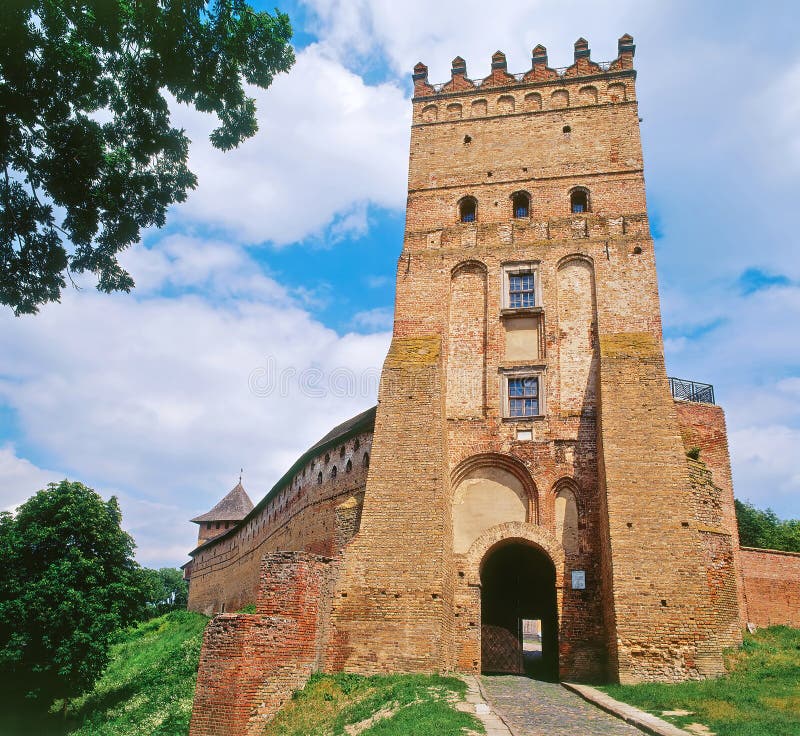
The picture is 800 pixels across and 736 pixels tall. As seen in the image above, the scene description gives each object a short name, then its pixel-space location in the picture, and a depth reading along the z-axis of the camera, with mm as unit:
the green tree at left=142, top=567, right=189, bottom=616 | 64500
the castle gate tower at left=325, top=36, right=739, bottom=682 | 14734
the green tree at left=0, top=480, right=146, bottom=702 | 21609
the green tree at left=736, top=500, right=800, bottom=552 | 34344
